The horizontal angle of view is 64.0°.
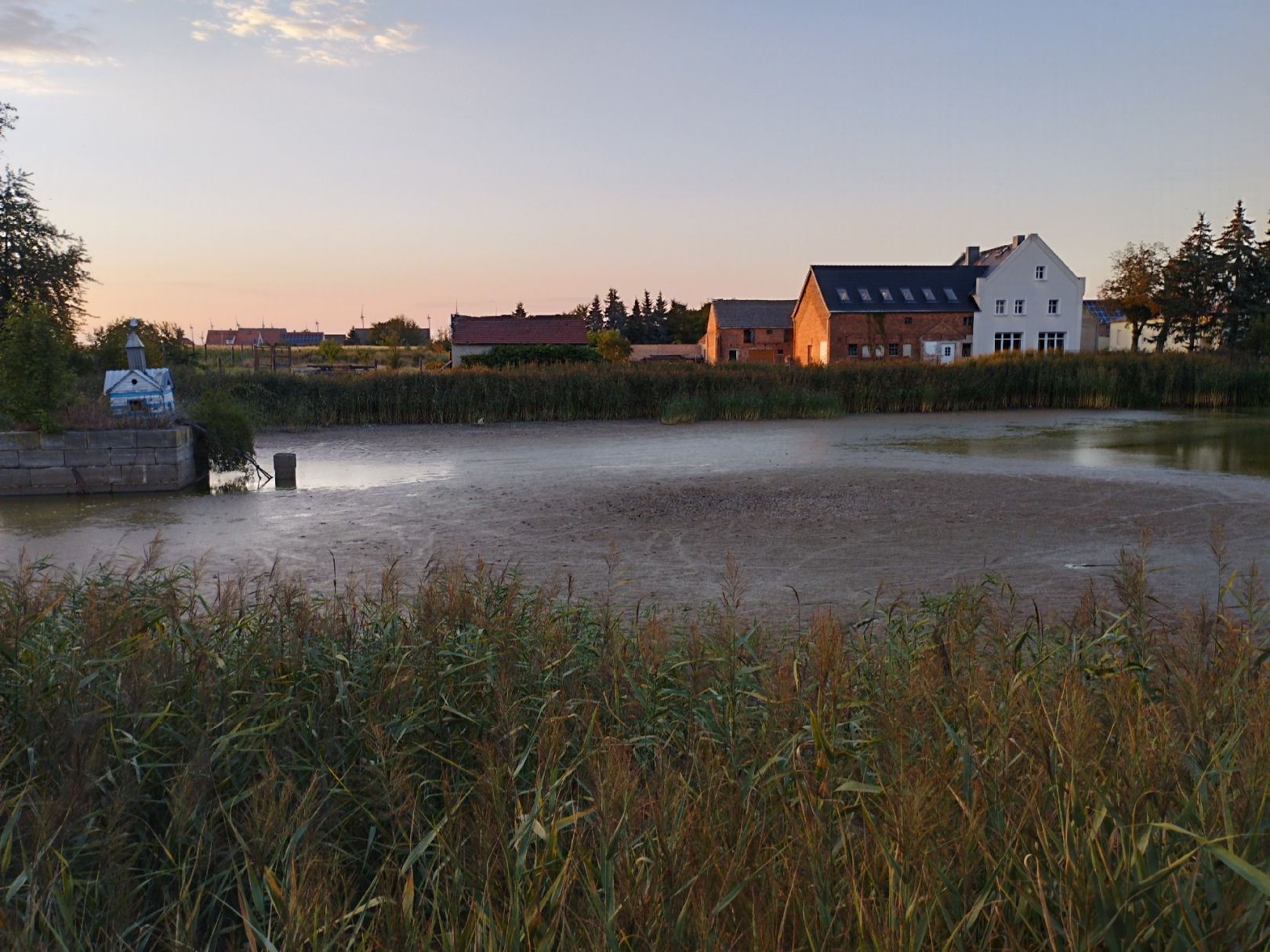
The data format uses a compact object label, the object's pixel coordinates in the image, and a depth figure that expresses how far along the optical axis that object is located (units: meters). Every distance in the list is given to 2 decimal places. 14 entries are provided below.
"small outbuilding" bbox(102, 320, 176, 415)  16.97
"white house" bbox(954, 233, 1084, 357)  56.81
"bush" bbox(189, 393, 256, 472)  15.96
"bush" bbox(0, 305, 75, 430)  13.59
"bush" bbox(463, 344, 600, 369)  43.56
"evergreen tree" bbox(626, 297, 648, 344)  110.62
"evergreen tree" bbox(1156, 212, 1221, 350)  63.97
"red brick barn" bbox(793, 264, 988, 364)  56.84
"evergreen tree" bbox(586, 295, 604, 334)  124.56
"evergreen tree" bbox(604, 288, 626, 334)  125.31
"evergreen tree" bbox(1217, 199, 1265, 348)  62.56
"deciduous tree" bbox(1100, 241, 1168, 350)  65.50
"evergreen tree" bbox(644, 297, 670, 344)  111.56
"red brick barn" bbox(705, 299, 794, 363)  73.06
